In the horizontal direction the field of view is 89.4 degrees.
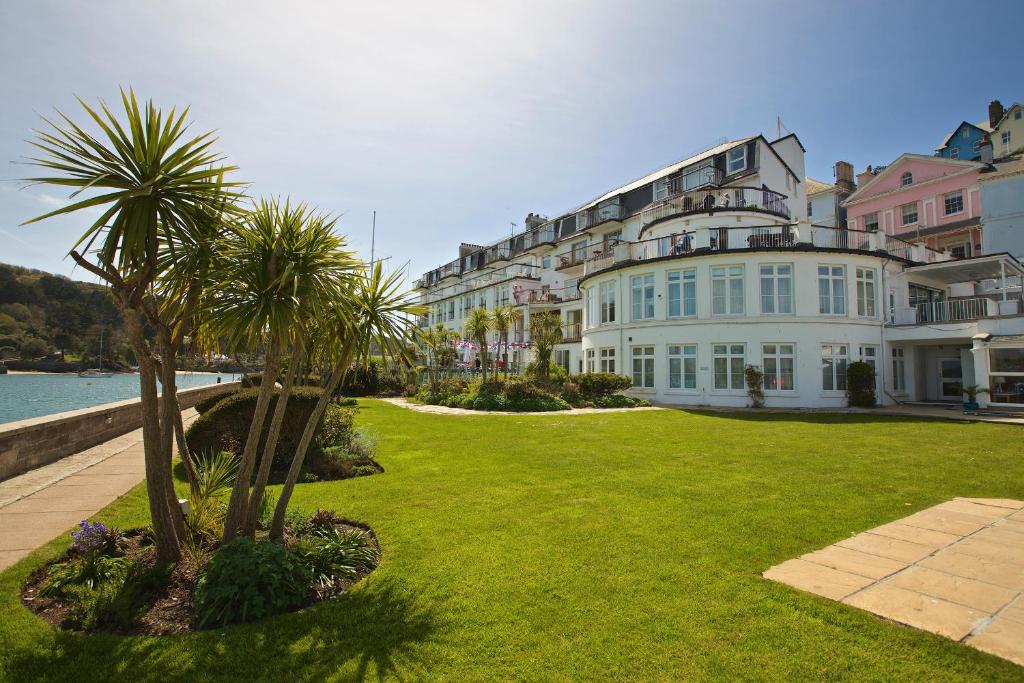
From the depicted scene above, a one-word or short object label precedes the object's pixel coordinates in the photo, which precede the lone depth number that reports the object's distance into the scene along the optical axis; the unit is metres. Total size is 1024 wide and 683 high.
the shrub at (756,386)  21.72
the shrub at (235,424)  9.08
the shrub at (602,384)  23.89
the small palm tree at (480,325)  26.65
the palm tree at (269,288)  4.22
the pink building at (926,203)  29.88
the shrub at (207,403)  10.92
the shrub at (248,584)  3.78
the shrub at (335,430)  9.89
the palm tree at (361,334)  4.85
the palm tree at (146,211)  3.98
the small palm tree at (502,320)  27.83
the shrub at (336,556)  4.48
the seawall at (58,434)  8.40
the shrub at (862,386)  21.03
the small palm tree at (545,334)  26.33
